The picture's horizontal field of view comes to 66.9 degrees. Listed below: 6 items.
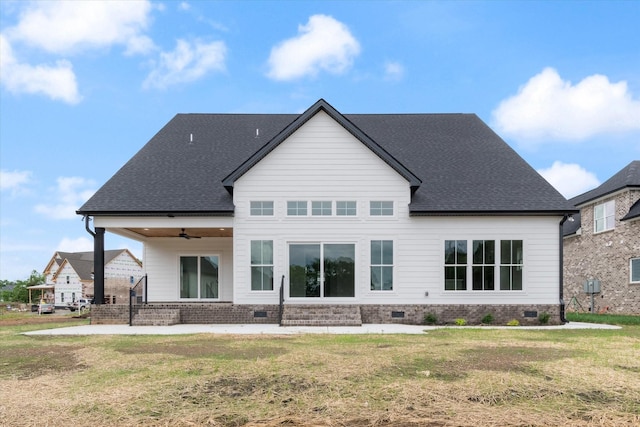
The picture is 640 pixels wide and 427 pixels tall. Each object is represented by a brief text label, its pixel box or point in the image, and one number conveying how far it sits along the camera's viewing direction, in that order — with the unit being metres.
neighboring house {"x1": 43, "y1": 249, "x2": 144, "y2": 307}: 56.41
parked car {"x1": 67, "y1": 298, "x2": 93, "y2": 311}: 41.05
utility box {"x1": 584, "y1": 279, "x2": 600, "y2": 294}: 27.47
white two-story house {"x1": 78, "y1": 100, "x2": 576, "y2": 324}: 17.11
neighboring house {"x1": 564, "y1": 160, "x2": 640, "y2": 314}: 24.81
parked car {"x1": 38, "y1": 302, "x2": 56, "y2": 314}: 34.64
